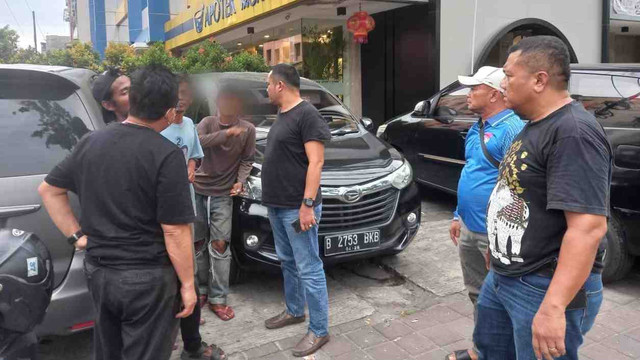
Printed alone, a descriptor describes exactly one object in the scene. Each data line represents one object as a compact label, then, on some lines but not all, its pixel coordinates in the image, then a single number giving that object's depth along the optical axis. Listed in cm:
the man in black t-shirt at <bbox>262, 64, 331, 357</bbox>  304
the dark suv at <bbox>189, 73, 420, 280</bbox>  376
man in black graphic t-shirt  163
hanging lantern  949
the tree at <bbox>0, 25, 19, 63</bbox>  2023
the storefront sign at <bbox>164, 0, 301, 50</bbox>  1019
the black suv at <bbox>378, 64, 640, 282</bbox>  379
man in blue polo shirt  264
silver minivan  248
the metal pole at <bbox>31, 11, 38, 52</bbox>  4412
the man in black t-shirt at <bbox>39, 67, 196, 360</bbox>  202
